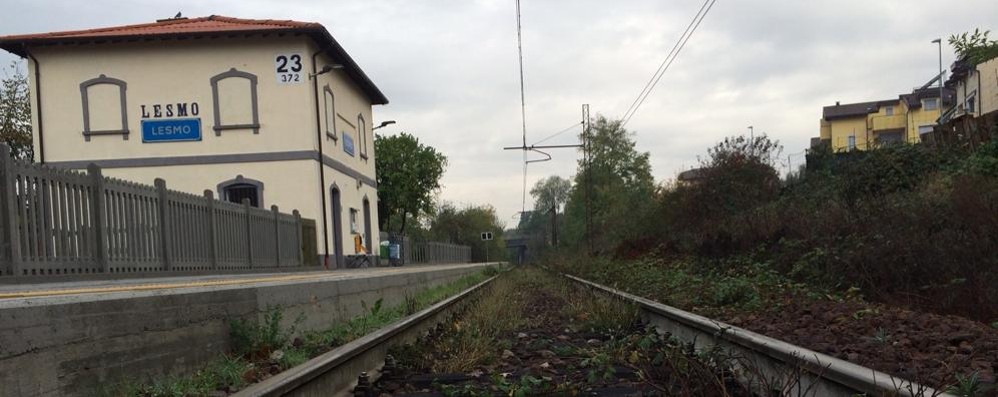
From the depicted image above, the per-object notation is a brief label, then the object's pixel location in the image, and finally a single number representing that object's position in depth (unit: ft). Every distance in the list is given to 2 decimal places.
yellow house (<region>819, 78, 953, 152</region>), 233.96
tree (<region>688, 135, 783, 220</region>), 67.51
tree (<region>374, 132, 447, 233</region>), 188.03
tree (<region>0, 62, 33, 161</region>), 116.16
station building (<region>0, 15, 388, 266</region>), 81.71
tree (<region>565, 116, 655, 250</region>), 228.02
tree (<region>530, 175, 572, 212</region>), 500.74
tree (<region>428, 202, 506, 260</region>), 306.35
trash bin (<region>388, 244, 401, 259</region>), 127.30
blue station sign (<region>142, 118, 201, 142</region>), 82.17
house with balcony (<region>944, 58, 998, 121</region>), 119.55
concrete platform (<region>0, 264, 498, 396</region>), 11.22
